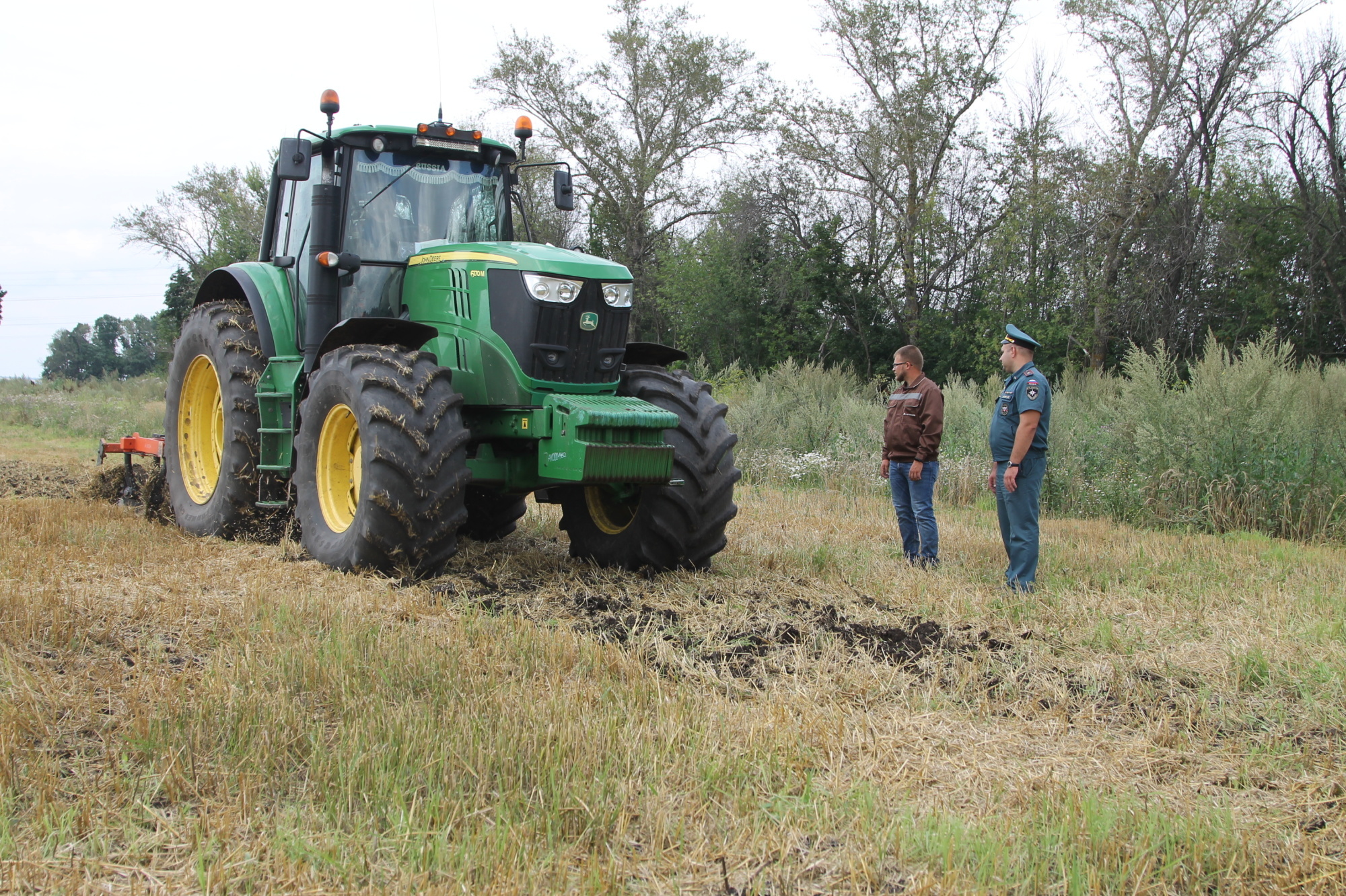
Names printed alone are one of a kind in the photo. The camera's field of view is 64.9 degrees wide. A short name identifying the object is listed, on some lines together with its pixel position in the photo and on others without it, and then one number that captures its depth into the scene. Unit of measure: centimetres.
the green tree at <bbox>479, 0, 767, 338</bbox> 3061
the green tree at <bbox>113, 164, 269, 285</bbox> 4372
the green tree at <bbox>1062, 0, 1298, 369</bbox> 1962
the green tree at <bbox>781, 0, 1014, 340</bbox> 2466
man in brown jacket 717
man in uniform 626
